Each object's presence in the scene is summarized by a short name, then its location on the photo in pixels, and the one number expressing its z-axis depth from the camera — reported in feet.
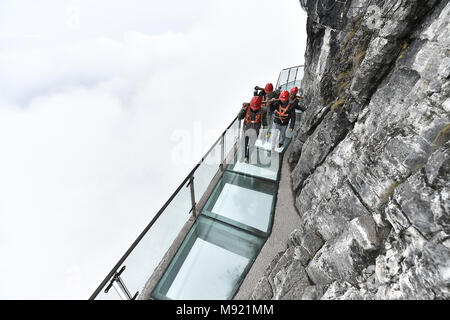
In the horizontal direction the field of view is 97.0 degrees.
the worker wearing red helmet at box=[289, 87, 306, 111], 23.75
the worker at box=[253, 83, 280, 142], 26.76
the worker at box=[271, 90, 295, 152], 22.63
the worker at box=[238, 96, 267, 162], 21.63
